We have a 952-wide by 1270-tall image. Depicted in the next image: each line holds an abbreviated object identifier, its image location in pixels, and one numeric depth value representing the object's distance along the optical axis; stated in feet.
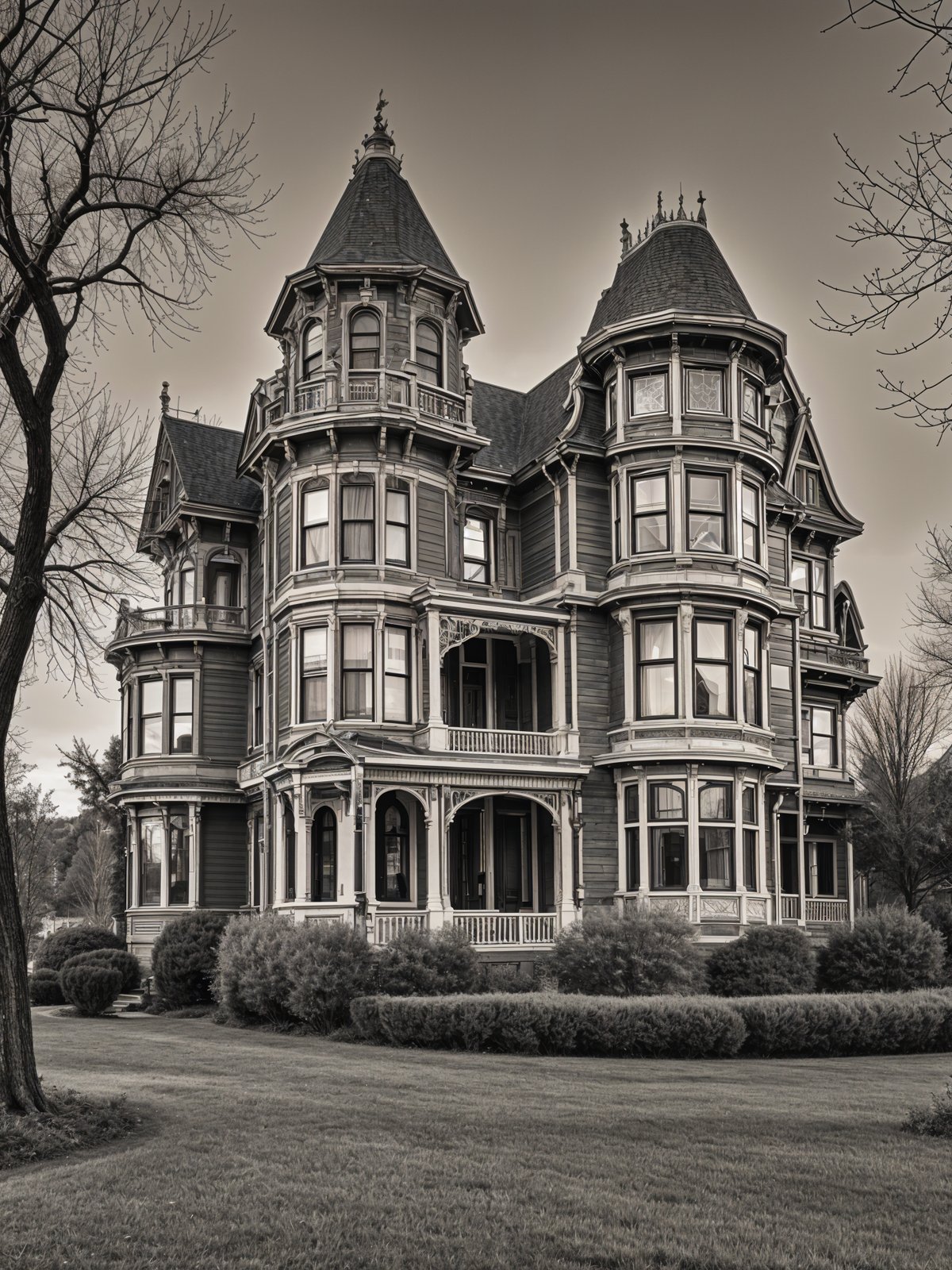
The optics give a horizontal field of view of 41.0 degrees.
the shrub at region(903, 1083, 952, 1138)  38.63
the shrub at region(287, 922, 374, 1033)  71.56
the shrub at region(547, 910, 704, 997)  74.79
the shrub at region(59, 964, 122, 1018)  92.38
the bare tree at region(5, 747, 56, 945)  155.74
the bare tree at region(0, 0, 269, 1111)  40.88
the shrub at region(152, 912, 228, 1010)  94.63
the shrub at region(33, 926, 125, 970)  107.65
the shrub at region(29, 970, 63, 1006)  107.04
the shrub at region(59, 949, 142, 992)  98.53
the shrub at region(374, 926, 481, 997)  72.84
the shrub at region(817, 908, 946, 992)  87.92
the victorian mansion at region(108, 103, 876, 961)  91.35
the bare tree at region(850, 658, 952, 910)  123.95
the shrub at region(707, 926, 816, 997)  84.69
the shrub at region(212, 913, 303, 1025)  74.74
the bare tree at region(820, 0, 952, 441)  27.73
